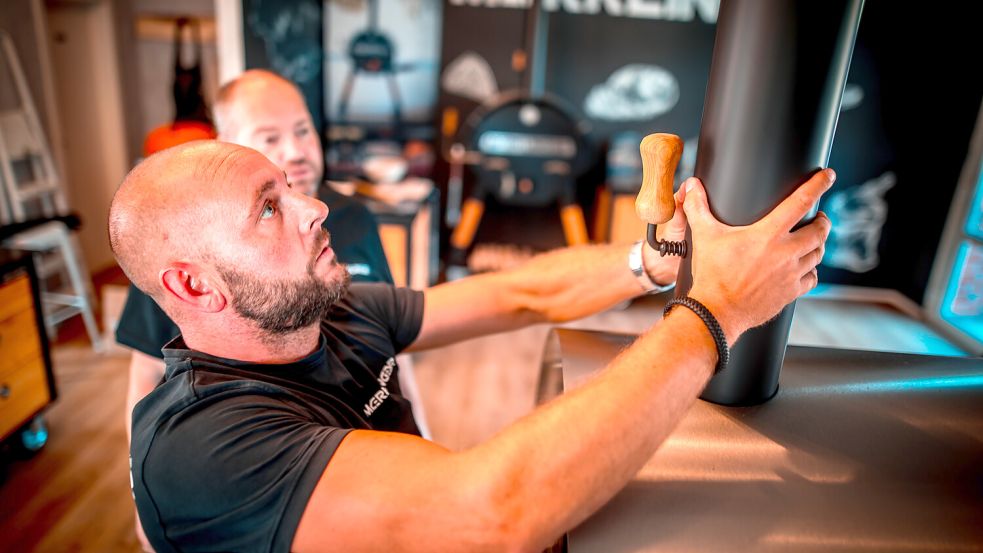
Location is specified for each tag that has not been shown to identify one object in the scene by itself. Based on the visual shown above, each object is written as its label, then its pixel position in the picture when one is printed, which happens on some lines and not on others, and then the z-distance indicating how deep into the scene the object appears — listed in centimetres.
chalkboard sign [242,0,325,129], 400
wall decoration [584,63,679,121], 450
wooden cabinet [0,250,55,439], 248
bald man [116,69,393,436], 170
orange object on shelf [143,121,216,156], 327
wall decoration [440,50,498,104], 453
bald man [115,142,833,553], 70
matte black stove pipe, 69
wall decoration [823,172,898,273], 445
